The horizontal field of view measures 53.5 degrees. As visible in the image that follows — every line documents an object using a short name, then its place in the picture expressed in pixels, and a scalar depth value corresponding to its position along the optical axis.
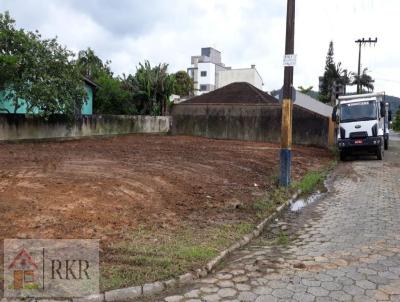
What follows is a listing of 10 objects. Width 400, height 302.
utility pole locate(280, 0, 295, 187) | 9.73
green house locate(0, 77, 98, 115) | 18.41
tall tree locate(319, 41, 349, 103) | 51.09
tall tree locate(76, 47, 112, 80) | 43.82
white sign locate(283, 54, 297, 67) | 9.66
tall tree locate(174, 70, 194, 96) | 55.41
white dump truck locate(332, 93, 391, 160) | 16.61
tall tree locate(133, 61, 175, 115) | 31.80
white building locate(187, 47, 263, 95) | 83.62
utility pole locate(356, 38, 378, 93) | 41.62
